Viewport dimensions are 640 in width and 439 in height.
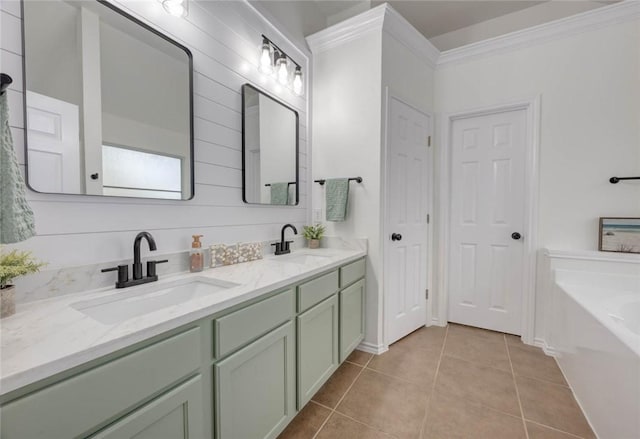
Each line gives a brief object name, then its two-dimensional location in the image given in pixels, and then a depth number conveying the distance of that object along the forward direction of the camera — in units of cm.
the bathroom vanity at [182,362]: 64
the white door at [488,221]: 256
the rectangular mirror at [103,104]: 105
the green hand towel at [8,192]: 82
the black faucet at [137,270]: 119
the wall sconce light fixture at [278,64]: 200
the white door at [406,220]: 239
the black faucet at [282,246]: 212
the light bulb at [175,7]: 137
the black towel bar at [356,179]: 231
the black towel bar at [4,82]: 82
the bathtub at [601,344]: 122
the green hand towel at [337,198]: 231
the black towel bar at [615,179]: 210
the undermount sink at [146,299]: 105
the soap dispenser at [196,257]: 149
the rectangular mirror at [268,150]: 190
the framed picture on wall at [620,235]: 208
